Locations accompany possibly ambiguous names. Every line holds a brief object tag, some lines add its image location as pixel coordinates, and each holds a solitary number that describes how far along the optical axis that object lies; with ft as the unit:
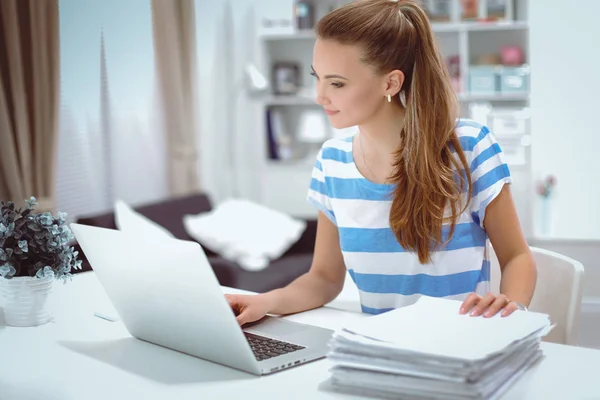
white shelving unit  16.60
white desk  3.83
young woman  5.33
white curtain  11.97
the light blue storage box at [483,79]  16.37
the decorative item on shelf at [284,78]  17.75
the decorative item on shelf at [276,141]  17.75
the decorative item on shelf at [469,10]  16.51
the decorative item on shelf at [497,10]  16.42
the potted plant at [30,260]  5.16
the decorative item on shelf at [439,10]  16.71
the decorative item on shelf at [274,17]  17.51
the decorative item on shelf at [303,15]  17.26
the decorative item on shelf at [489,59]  16.81
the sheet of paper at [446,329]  3.58
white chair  5.42
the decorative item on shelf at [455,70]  16.62
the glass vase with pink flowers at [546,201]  15.40
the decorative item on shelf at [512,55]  16.48
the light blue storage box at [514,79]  16.15
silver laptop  3.94
